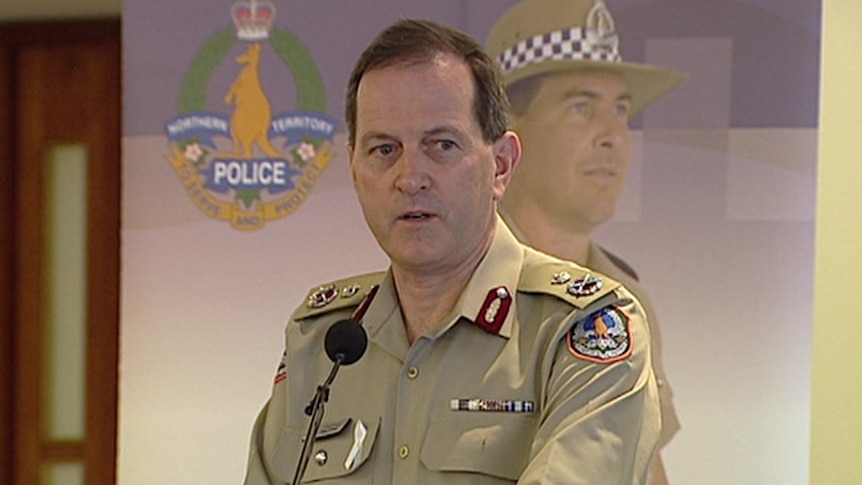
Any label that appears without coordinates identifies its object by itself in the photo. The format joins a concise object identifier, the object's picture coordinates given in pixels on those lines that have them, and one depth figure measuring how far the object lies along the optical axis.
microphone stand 6.48
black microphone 6.50
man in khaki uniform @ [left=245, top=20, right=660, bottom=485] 6.52
